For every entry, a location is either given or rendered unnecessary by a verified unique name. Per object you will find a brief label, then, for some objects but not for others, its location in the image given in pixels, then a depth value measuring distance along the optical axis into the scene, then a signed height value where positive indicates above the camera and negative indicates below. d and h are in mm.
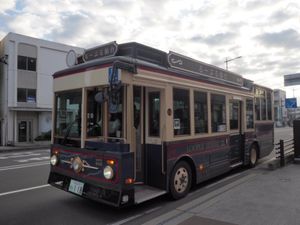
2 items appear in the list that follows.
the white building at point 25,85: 24234 +3480
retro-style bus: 4863 -27
